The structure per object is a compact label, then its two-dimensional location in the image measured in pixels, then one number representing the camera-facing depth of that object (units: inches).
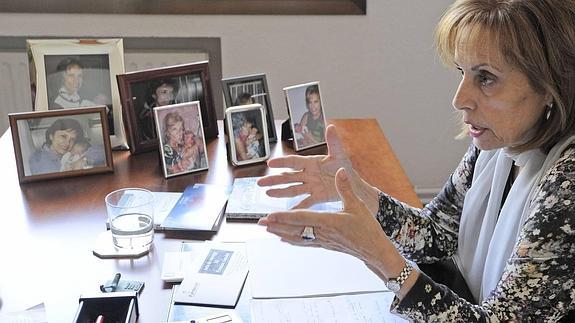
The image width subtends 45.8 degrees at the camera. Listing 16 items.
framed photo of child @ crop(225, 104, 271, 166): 66.0
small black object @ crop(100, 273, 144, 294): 46.6
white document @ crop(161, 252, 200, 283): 48.5
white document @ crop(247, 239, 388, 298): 48.5
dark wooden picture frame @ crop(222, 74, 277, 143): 69.1
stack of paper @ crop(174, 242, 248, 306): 46.6
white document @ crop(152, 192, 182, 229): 56.4
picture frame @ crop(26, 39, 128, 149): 66.2
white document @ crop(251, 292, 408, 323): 45.1
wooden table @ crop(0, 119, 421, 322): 46.9
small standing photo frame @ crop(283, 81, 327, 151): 69.7
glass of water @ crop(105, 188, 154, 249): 51.9
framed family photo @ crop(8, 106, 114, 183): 60.9
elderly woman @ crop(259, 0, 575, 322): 42.1
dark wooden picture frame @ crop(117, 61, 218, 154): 65.3
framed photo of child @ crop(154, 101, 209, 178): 63.2
